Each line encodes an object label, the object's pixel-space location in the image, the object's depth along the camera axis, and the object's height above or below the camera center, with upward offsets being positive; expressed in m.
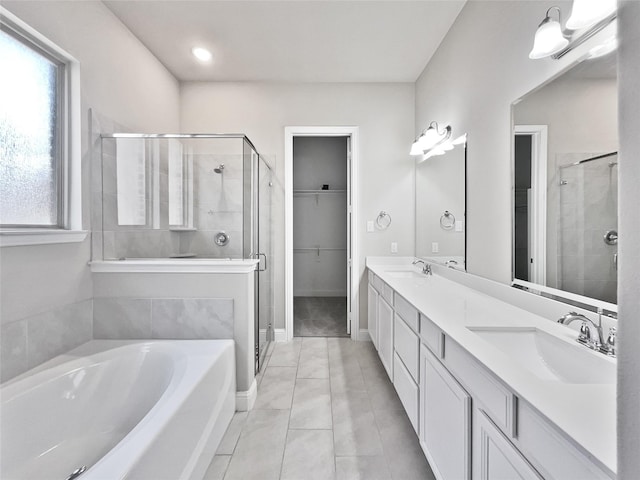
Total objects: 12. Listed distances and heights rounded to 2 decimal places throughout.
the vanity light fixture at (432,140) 2.55 +0.87
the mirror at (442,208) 2.32 +0.26
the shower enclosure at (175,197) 2.16 +0.31
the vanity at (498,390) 0.67 -0.45
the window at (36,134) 1.50 +0.58
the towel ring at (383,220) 3.32 +0.19
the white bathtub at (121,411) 1.11 -0.79
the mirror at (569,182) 1.12 +0.23
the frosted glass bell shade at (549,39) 1.27 +0.84
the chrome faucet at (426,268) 2.82 -0.29
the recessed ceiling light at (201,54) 2.73 +1.68
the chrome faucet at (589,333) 1.03 -0.33
